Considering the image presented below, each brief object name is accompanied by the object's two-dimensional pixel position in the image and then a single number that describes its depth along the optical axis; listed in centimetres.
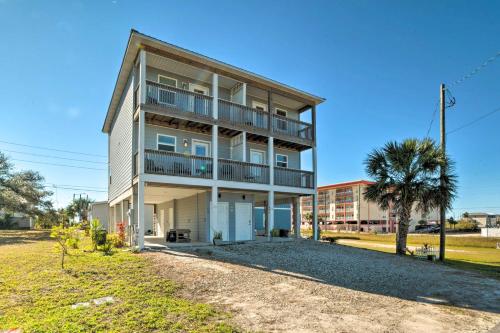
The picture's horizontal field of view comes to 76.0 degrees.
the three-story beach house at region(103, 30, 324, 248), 1549
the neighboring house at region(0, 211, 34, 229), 5119
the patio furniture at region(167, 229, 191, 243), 1734
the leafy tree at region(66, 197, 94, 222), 6975
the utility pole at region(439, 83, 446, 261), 1872
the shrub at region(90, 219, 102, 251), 1417
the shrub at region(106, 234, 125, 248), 1398
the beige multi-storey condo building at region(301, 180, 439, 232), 10156
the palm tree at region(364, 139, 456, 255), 1812
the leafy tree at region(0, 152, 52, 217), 3656
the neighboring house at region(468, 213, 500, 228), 9919
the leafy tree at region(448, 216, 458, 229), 9900
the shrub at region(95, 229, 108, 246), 1410
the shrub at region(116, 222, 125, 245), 1608
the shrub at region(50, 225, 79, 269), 1059
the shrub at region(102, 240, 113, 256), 1280
